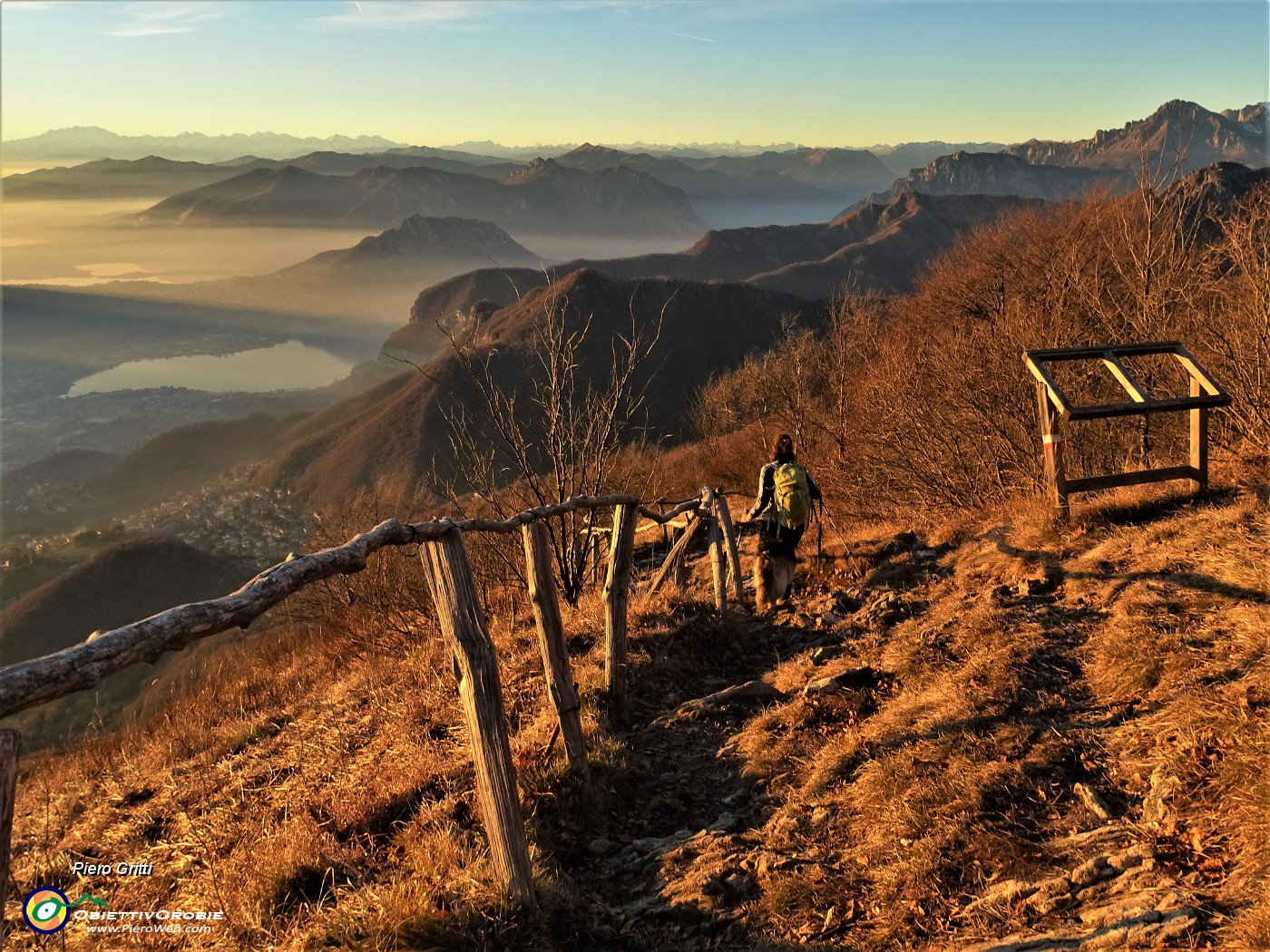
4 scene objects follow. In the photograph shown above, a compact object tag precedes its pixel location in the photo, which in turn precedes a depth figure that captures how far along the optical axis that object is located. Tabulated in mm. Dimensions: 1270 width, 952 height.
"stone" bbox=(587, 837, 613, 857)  4871
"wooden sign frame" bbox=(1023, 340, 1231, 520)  7426
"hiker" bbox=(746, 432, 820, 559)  9000
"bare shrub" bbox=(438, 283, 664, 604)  10477
